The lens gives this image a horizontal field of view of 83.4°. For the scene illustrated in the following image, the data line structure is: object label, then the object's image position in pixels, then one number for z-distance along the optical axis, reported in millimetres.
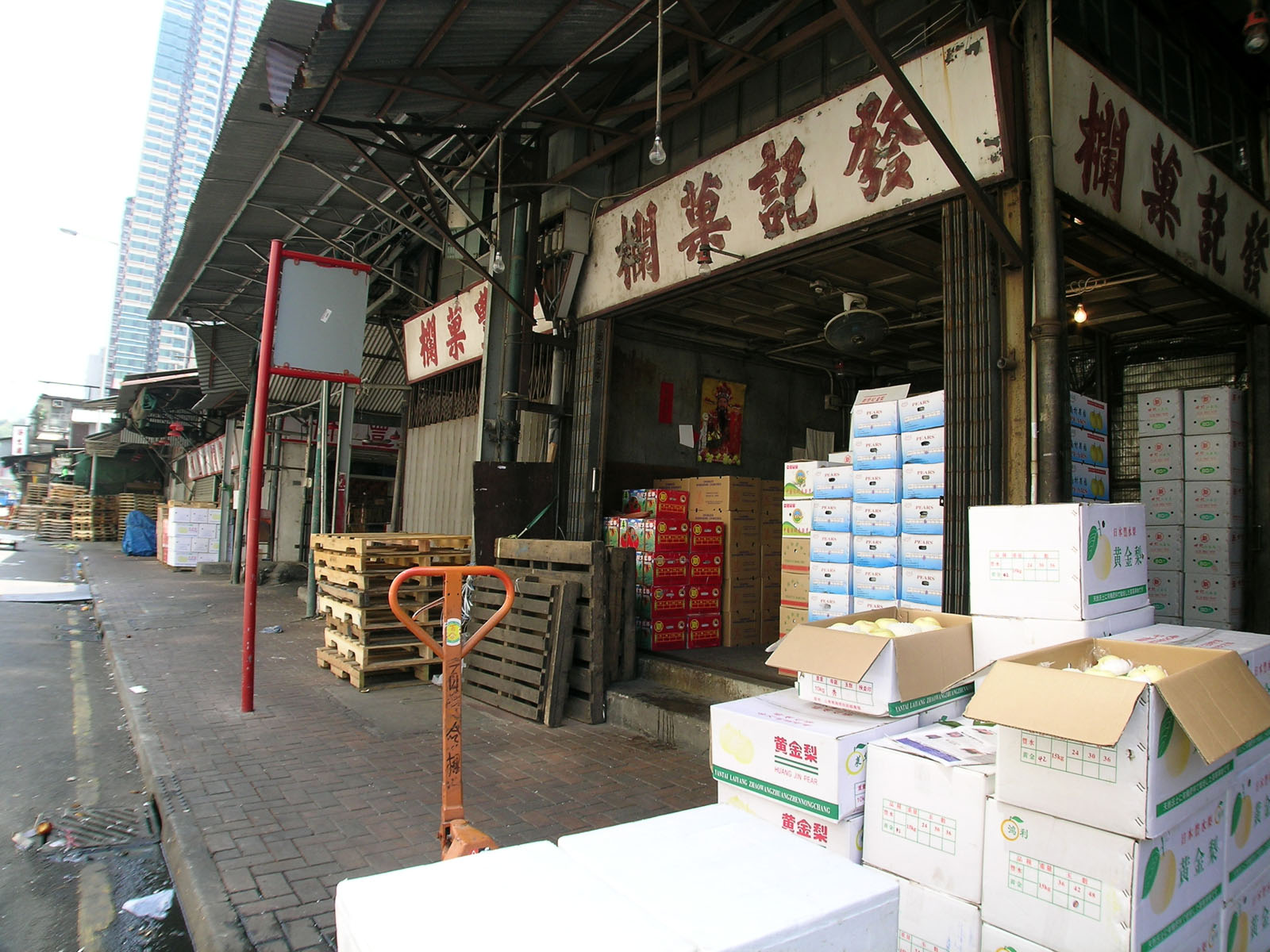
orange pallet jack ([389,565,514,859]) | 3168
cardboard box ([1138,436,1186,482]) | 7672
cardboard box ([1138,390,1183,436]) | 7738
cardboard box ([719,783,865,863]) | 2748
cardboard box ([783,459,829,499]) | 6141
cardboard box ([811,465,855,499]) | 5758
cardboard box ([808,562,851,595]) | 5633
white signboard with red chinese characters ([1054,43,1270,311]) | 4945
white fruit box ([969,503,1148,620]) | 3314
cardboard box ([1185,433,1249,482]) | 7301
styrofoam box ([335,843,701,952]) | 1231
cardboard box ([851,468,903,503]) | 5348
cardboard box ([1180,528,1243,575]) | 7203
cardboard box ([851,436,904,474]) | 5371
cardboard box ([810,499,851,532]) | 5730
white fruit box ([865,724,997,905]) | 2469
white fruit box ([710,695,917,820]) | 2744
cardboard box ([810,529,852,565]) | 5660
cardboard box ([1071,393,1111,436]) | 4781
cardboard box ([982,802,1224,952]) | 2117
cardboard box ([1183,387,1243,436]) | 7363
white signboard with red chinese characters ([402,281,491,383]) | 9875
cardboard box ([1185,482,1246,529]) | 7238
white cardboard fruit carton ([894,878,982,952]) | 2439
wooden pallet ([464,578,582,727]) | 6445
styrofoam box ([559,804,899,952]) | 1283
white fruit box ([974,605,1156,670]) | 3258
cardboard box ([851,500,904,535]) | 5336
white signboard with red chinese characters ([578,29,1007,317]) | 4734
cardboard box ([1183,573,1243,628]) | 7168
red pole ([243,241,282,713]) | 5984
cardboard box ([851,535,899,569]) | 5324
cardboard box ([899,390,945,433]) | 5078
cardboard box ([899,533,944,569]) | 5047
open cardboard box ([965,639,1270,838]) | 2102
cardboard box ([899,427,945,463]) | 5078
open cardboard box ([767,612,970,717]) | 3002
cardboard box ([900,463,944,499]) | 5055
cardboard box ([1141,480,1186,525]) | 7617
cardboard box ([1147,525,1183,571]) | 7547
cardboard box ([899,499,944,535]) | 5039
